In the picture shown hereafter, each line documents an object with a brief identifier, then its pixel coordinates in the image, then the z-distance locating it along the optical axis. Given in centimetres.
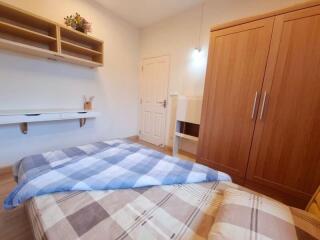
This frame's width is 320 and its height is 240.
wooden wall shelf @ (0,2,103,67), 187
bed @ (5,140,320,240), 66
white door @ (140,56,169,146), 342
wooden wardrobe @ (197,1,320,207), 140
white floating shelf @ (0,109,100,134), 186
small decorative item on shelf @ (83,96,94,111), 291
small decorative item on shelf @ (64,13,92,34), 234
